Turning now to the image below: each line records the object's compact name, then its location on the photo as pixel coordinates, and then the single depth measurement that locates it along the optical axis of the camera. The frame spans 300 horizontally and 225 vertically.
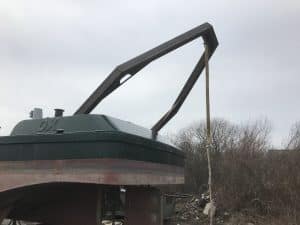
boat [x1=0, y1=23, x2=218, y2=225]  3.71
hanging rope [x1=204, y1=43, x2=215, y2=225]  4.74
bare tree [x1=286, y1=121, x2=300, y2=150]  13.05
